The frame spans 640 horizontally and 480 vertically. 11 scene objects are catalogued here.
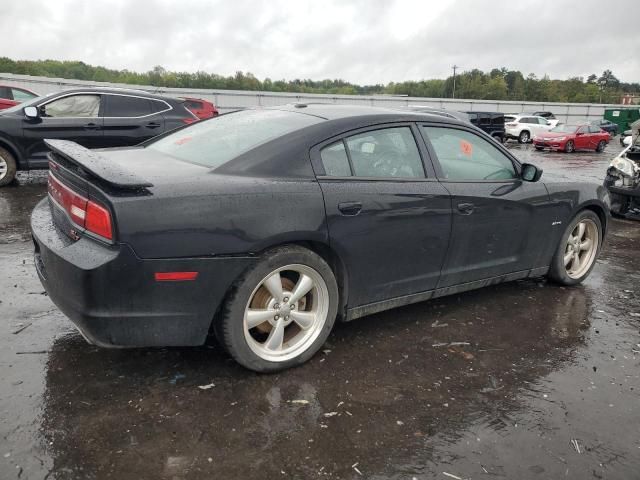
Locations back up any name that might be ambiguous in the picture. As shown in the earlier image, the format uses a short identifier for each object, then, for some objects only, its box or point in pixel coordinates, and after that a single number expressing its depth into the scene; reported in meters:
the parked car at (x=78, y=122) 8.38
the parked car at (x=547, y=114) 36.92
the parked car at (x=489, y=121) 25.33
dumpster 41.07
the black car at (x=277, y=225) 2.63
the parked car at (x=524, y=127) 28.95
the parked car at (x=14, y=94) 12.92
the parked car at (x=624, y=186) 8.30
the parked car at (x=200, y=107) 14.02
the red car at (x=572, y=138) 24.44
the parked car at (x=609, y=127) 35.64
